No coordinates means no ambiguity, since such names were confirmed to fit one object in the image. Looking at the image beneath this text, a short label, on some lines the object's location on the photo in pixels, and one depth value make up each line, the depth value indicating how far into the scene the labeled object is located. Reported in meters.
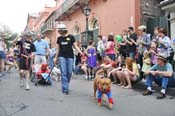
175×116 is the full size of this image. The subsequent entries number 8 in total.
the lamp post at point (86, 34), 13.38
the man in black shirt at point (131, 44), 8.51
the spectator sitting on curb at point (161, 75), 6.36
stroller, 8.29
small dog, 9.38
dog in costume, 5.37
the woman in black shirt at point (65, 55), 6.78
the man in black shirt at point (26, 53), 7.49
